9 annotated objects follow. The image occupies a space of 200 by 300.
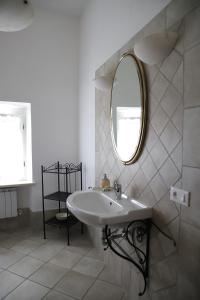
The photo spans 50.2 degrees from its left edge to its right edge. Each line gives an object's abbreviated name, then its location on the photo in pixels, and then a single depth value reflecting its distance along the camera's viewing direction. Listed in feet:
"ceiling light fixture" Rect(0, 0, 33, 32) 4.74
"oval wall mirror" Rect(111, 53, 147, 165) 5.00
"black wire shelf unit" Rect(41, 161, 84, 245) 9.26
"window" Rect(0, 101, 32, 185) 9.82
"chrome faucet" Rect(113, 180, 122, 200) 5.73
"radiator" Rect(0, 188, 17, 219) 9.41
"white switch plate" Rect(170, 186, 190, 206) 3.67
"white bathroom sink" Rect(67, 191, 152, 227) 4.47
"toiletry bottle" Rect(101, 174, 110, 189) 6.47
